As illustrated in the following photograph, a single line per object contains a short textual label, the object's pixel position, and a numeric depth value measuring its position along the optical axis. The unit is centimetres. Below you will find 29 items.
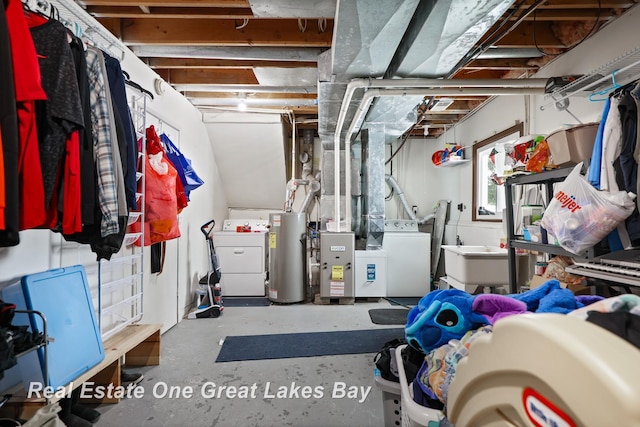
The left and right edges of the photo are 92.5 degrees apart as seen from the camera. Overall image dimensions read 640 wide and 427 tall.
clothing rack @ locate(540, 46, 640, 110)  161
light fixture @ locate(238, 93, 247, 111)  360
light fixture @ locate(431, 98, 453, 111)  345
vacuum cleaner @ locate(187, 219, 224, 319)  328
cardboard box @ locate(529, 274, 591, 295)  166
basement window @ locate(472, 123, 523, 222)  339
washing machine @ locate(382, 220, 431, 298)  414
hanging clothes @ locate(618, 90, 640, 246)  135
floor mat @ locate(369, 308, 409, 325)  313
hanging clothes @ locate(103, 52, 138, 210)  150
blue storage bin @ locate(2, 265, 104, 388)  138
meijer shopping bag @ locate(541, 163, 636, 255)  137
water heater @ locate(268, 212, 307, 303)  381
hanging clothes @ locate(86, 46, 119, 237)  128
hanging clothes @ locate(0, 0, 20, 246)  89
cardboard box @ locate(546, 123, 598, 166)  164
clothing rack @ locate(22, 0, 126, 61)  136
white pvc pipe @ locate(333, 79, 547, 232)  235
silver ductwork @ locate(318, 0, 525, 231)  162
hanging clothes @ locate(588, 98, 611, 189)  148
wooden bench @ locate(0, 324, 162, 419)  128
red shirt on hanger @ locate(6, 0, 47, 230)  97
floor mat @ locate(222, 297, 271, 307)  375
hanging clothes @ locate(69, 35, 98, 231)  121
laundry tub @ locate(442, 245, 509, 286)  264
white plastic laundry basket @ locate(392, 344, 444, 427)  71
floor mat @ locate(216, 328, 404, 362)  238
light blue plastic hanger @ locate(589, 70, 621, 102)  167
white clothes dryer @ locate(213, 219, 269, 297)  399
